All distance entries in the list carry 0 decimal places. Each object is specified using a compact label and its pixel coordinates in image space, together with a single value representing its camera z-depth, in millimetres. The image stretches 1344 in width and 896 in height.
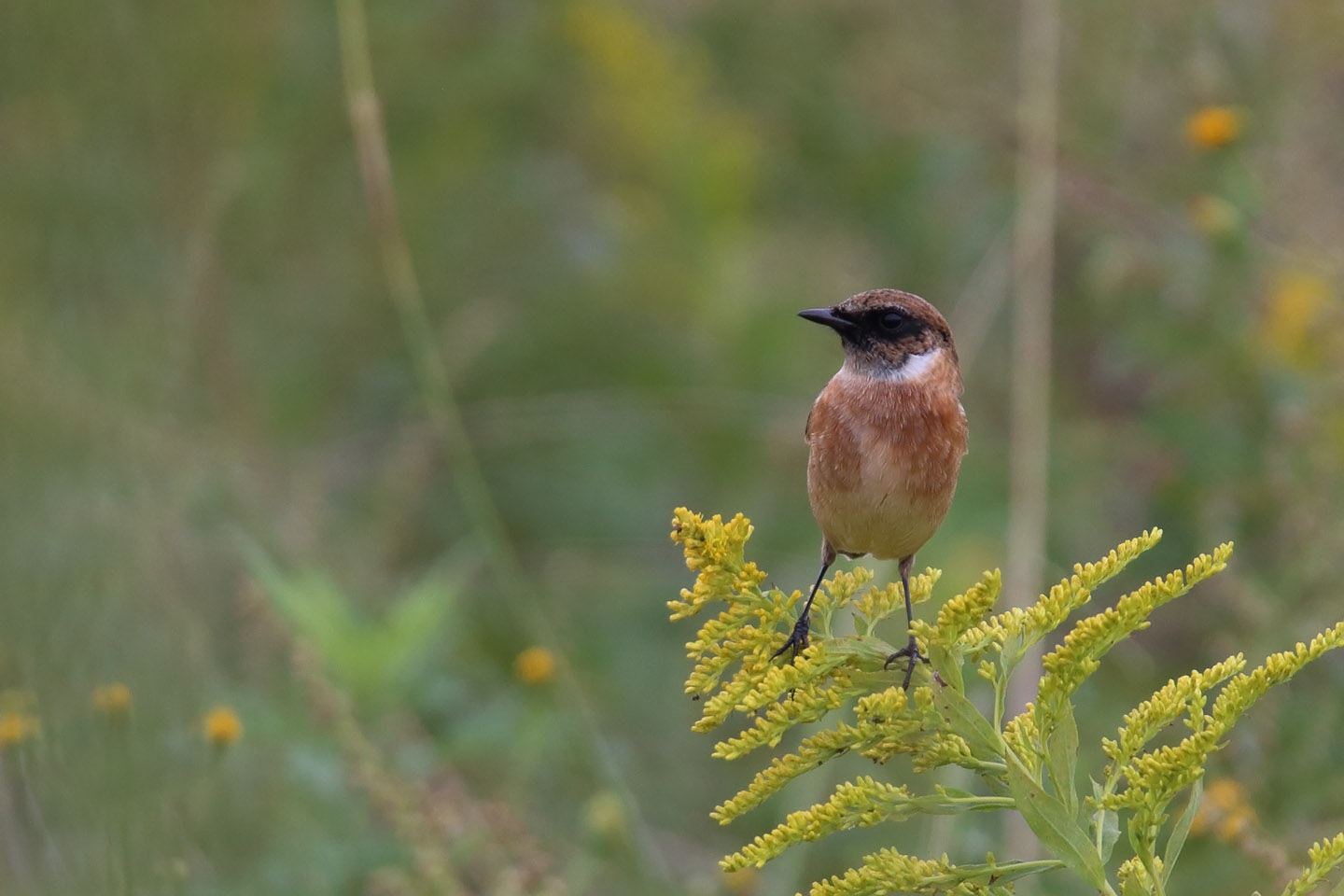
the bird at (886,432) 5164
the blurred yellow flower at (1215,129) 8375
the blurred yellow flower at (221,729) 5727
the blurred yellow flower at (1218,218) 8289
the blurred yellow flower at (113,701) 5352
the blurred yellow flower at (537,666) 6734
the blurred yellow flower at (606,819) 6070
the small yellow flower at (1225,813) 4880
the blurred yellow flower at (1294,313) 9305
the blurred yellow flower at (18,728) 5078
